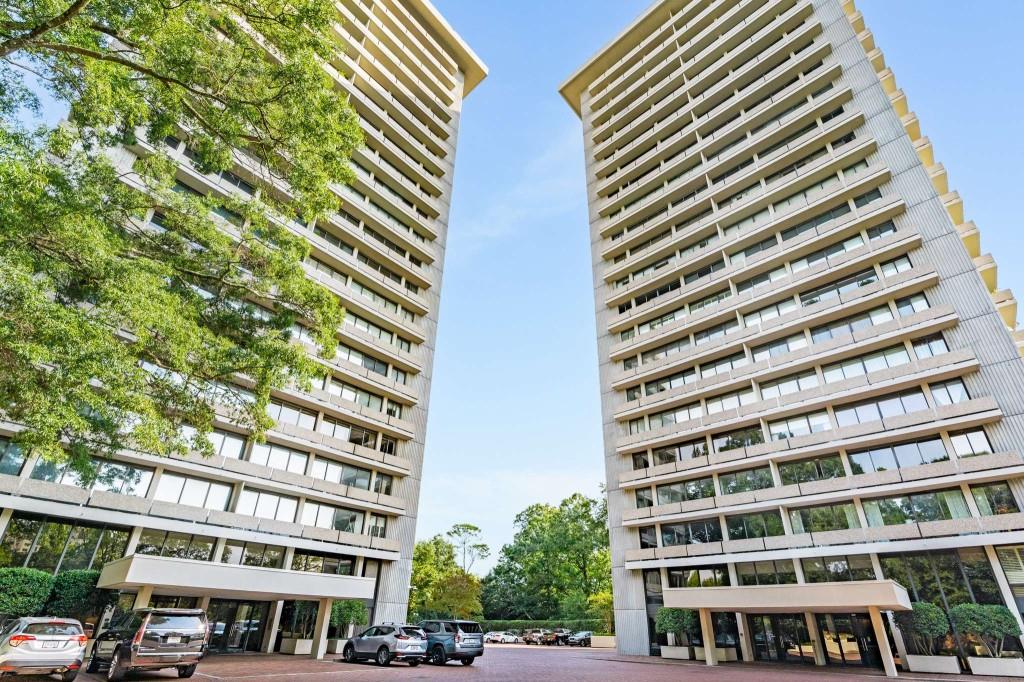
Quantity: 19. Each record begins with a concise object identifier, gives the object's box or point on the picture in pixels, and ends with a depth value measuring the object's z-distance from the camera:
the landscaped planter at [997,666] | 18.12
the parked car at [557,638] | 43.06
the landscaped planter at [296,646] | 23.83
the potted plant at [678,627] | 26.81
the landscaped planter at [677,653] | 26.71
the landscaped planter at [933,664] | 19.30
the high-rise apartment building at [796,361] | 21.69
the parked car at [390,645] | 18.59
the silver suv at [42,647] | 10.41
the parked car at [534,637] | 45.25
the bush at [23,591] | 17.20
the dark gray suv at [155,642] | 11.91
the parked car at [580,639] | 41.66
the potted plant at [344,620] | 24.28
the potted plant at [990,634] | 18.34
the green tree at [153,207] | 9.80
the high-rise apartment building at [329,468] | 19.38
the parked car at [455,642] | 19.88
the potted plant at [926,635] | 19.52
